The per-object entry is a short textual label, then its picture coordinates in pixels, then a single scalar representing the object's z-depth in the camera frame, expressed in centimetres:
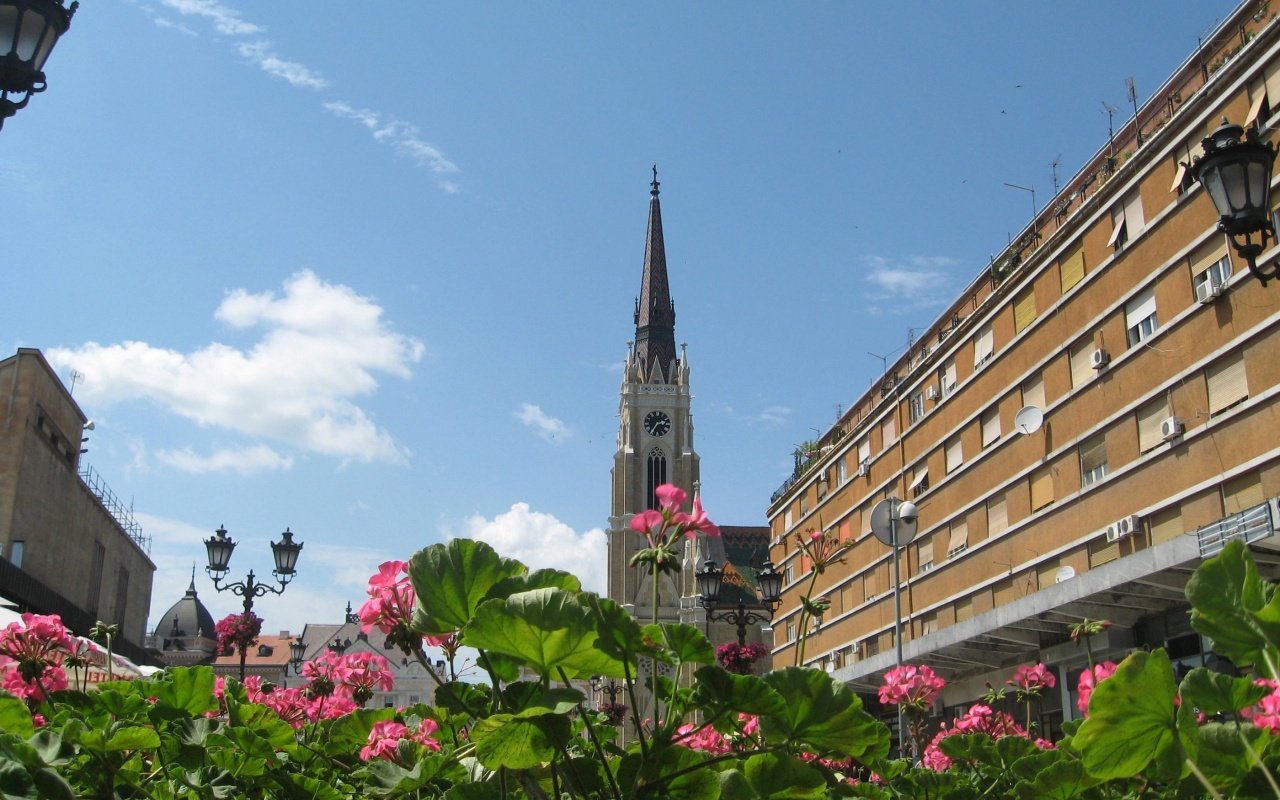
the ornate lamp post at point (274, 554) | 1759
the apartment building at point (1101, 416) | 1955
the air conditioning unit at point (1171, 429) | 2098
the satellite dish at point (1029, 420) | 2619
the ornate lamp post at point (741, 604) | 1927
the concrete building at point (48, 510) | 3250
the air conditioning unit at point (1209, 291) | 2011
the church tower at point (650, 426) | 8419
